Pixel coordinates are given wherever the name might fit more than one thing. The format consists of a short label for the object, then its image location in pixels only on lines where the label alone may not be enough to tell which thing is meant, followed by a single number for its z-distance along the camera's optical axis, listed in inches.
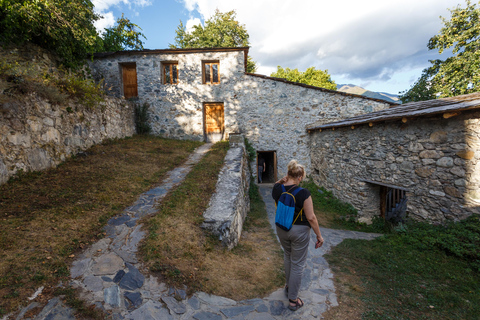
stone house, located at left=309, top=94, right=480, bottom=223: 157.3
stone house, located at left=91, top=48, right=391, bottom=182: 415.5
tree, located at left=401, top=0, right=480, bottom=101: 439.8
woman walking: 100.6
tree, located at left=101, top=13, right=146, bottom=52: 521.7
